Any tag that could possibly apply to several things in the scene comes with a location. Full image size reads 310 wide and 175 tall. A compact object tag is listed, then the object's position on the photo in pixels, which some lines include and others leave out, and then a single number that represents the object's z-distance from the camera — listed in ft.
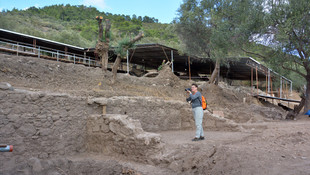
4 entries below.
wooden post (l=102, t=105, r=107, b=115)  23.38
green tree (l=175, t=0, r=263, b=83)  43.93
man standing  21.15
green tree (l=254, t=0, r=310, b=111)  38.40
